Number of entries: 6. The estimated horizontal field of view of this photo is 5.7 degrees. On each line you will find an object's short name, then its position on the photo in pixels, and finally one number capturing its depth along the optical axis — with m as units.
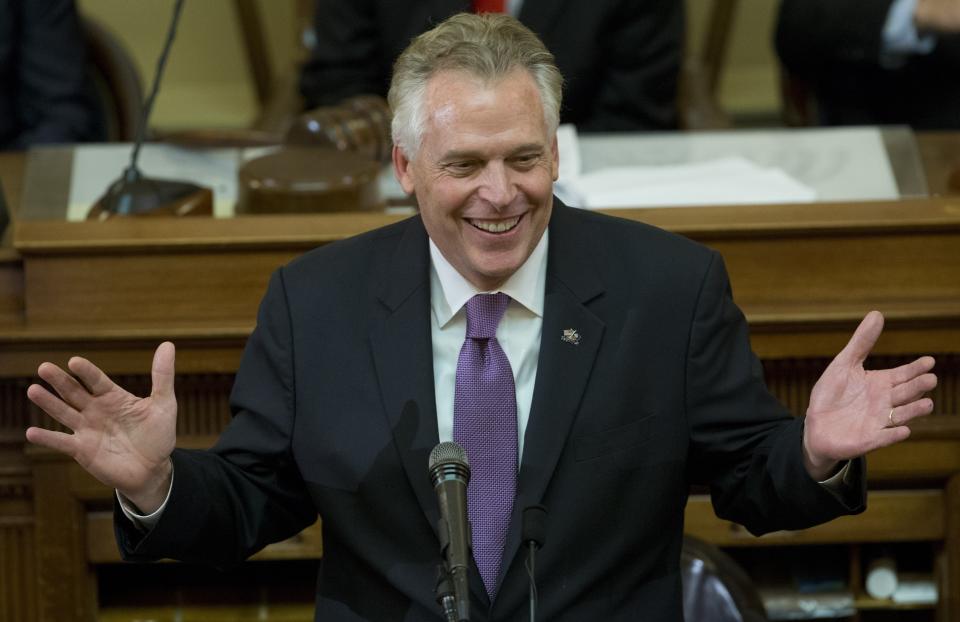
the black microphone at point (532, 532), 9.66
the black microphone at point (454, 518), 9.56
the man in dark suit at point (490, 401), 9.89
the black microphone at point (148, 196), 10.63
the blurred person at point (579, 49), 11.67
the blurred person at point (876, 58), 11.31
